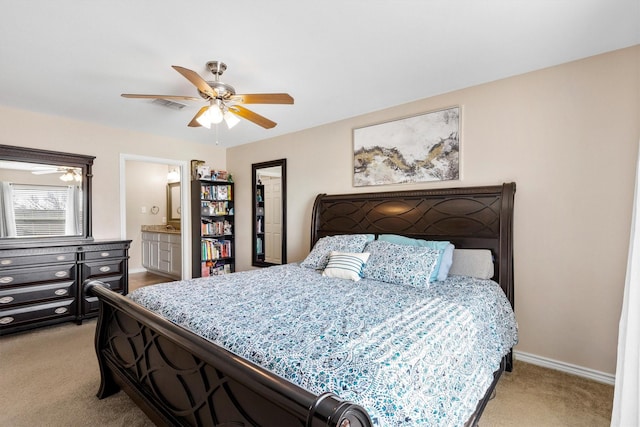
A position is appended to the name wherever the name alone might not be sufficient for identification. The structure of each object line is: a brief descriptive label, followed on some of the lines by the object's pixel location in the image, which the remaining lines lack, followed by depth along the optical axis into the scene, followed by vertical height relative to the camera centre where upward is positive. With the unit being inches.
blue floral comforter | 41.5 -22.5
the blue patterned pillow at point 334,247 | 120.3 -14.9
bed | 39.4 -22.5
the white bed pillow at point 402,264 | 94.7 -17.8
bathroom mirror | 257.9 +6.5
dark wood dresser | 122.6 -29.8
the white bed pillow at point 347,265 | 103.7 -19.3
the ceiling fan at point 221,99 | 90.0 +33.4
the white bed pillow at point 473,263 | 99.9 -17.9
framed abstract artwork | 116.0 +24.4
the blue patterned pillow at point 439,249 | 98.7 -13.3
